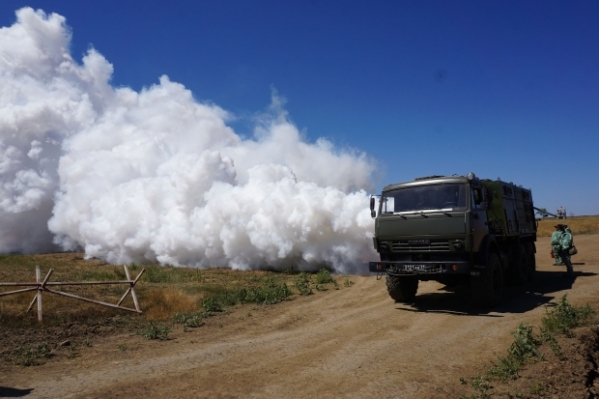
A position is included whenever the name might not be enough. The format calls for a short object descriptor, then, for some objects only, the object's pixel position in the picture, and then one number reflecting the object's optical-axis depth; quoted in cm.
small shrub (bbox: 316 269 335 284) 1945
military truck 1158
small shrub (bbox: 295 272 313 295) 1694
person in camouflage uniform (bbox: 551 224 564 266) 1783
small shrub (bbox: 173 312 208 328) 1181
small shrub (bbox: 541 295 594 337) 929
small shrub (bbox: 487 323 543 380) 713
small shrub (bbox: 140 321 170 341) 1053
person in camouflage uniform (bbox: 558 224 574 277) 1747
